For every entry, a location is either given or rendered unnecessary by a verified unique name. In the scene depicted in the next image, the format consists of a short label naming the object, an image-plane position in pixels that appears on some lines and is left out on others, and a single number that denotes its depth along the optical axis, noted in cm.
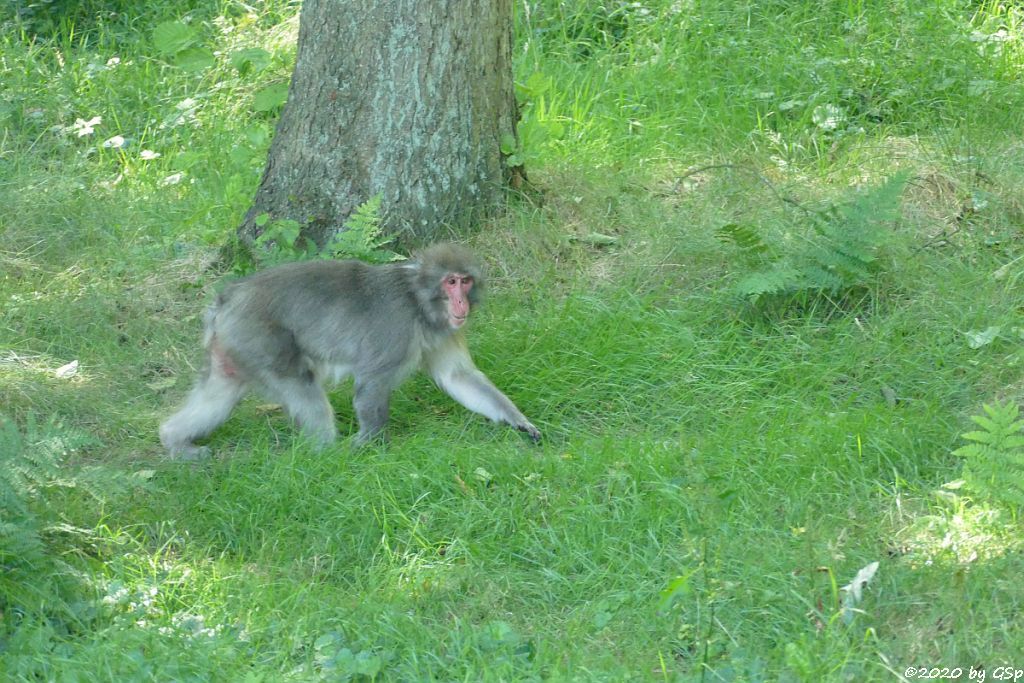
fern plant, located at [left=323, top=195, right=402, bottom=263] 1184
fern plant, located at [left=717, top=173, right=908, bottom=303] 1125
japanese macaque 1037
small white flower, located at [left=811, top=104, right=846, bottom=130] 1454
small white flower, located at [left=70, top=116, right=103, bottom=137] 1598
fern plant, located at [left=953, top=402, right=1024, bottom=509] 827
